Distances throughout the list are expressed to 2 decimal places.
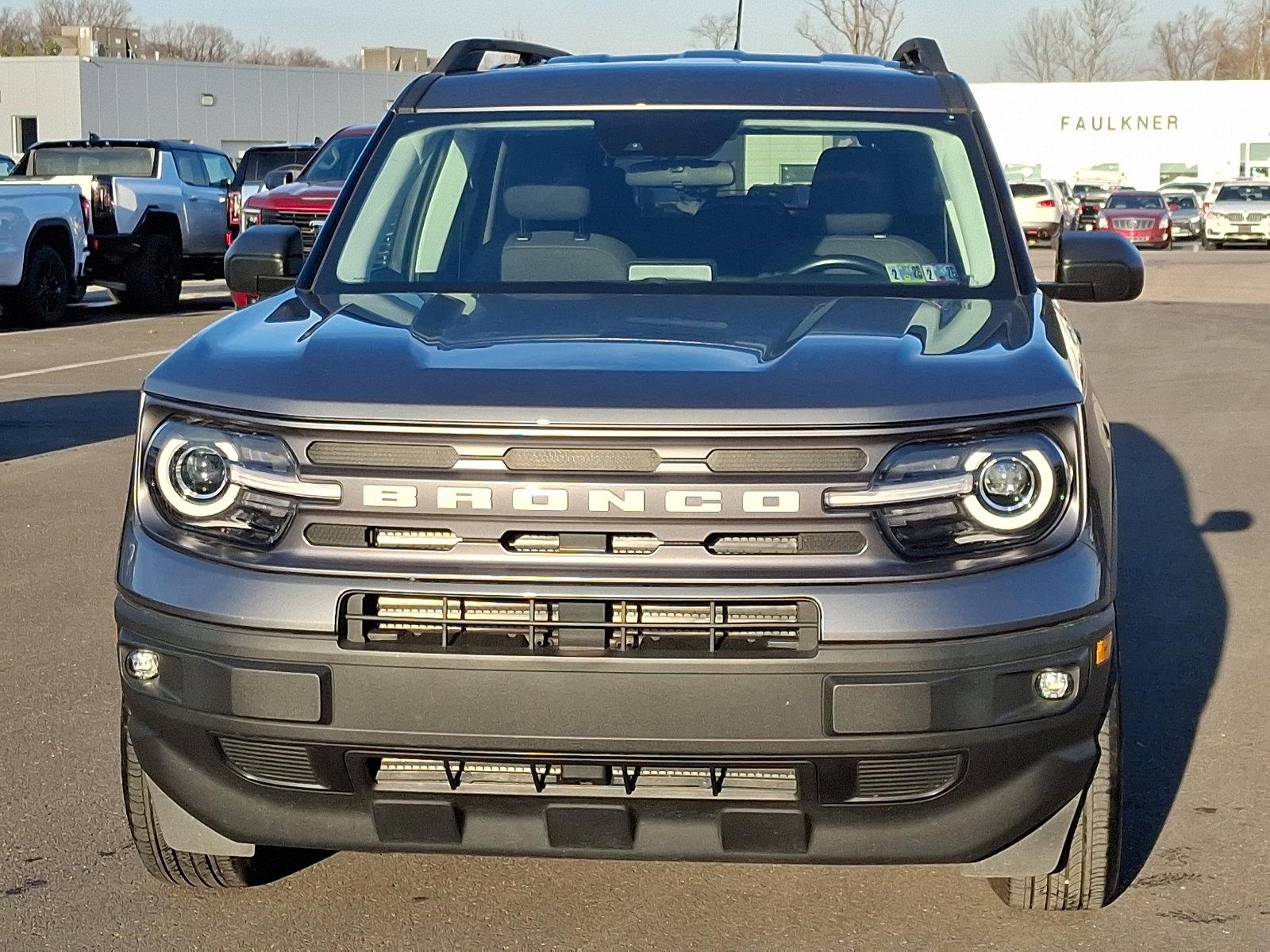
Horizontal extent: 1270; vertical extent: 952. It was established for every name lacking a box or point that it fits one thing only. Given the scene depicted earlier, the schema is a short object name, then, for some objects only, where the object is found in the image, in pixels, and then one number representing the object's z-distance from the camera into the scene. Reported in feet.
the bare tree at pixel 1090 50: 372.58
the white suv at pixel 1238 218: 132.87
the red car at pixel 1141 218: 135.23
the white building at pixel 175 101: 207.00
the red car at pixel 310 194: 64.03
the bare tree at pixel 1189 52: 404.10
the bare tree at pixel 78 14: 420.77
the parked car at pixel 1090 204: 155.33
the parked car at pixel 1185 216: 146.00
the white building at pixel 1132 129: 211.00
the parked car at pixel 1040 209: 127.03
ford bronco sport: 9.95
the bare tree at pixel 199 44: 418.51
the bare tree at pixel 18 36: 297.74
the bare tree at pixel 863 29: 240.16
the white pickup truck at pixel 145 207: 65.82
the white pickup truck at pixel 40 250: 56.08
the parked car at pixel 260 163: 69.62
